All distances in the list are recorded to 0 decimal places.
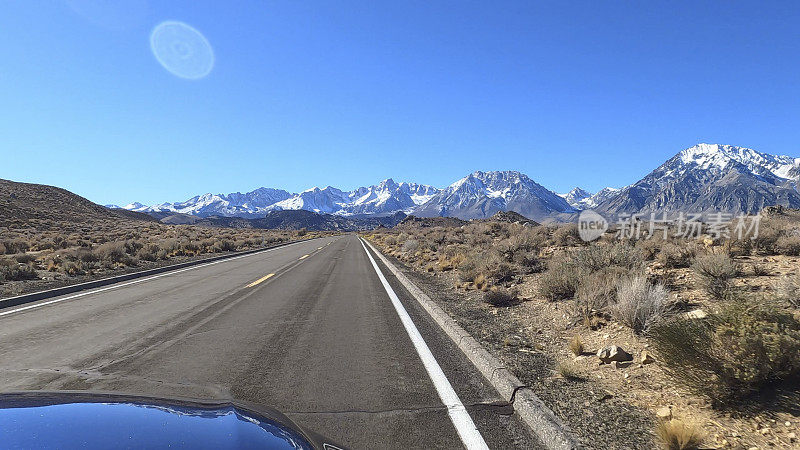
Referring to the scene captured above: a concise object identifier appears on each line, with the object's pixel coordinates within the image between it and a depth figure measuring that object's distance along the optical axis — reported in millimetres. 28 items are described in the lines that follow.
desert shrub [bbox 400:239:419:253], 24875
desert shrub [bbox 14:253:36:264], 16272
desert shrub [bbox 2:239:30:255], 23500
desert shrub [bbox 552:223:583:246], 16241
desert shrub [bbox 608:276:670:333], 5344
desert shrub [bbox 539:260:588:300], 7645
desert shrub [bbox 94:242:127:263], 17922
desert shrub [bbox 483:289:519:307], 8148
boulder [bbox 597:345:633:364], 4629
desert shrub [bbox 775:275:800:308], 4988
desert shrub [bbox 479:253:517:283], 10391
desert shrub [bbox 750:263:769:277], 7199
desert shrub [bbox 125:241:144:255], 21719
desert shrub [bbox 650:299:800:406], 3371
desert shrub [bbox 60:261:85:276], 14102
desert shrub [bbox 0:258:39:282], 12438
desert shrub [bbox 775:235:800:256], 8719
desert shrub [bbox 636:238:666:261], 10516
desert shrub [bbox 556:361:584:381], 4320
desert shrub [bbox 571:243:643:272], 8320
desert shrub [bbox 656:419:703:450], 2854
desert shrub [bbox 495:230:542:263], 12215
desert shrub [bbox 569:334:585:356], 5020
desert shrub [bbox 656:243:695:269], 8711
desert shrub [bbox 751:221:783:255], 9508
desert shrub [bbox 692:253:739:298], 6269
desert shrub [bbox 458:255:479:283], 11086
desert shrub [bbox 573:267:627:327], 6336
